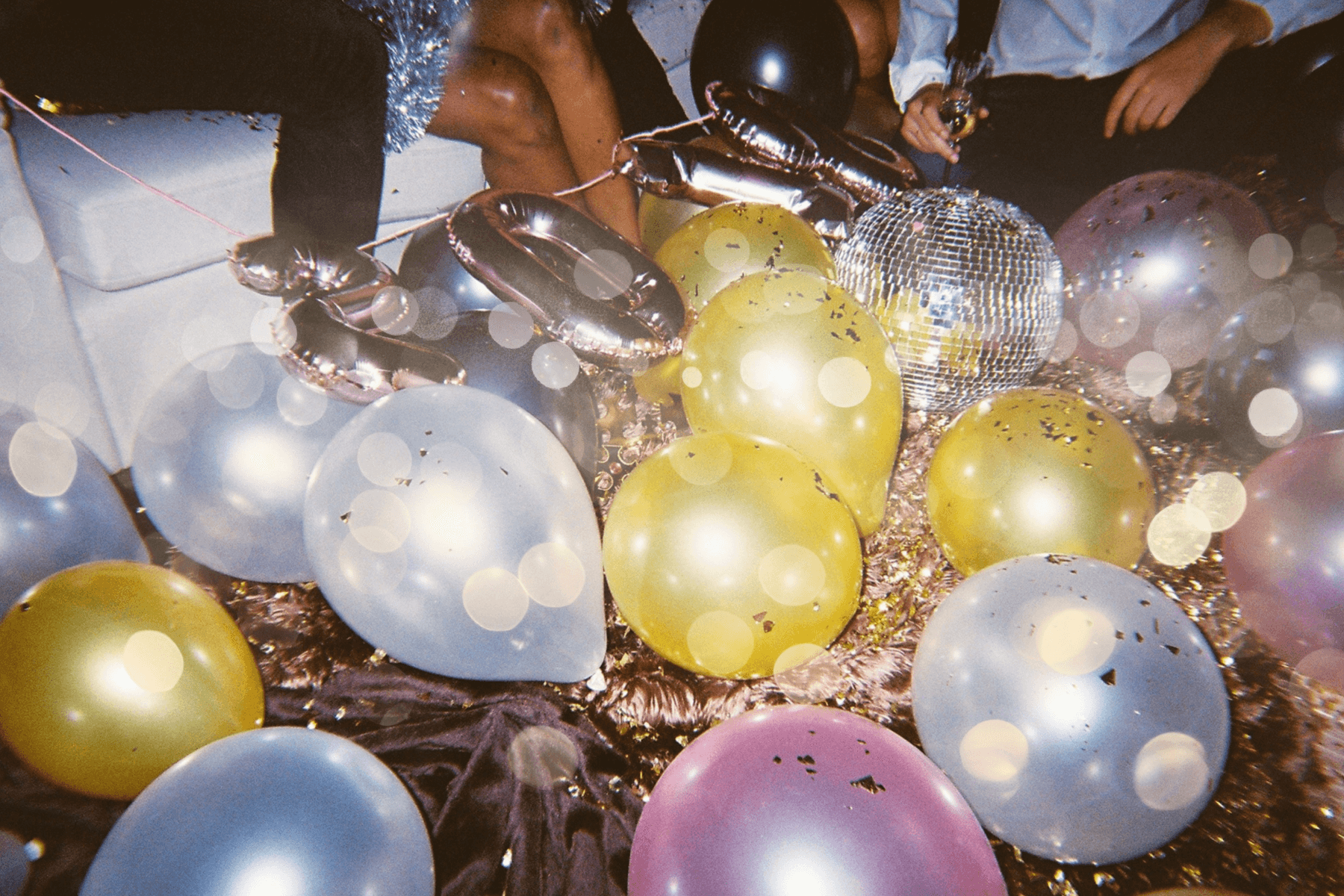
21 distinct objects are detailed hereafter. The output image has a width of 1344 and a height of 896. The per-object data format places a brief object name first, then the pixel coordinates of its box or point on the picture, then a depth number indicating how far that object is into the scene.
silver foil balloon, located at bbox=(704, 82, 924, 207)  1.14
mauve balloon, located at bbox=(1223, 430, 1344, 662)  0.66
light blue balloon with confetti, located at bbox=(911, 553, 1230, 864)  0.52
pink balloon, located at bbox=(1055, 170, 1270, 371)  1.06
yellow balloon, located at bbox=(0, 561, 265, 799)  0.56
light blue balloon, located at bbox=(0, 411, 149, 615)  0.67
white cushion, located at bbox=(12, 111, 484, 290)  1.04
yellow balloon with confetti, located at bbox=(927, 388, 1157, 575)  0.74
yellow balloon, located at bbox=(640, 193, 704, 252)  1.43
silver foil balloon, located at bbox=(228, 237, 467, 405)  0.82
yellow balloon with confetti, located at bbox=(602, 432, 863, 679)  0.63
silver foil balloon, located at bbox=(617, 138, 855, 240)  1.14
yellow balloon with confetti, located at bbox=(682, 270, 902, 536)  0.80
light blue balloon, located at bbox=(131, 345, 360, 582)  0.78
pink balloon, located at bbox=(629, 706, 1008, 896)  0.42
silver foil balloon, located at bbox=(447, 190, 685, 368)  0.89
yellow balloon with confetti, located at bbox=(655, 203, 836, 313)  1.10
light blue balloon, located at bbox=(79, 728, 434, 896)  0.44
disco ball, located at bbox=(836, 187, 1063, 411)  0.90
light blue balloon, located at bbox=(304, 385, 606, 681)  0.64
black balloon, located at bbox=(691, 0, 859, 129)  1.39
